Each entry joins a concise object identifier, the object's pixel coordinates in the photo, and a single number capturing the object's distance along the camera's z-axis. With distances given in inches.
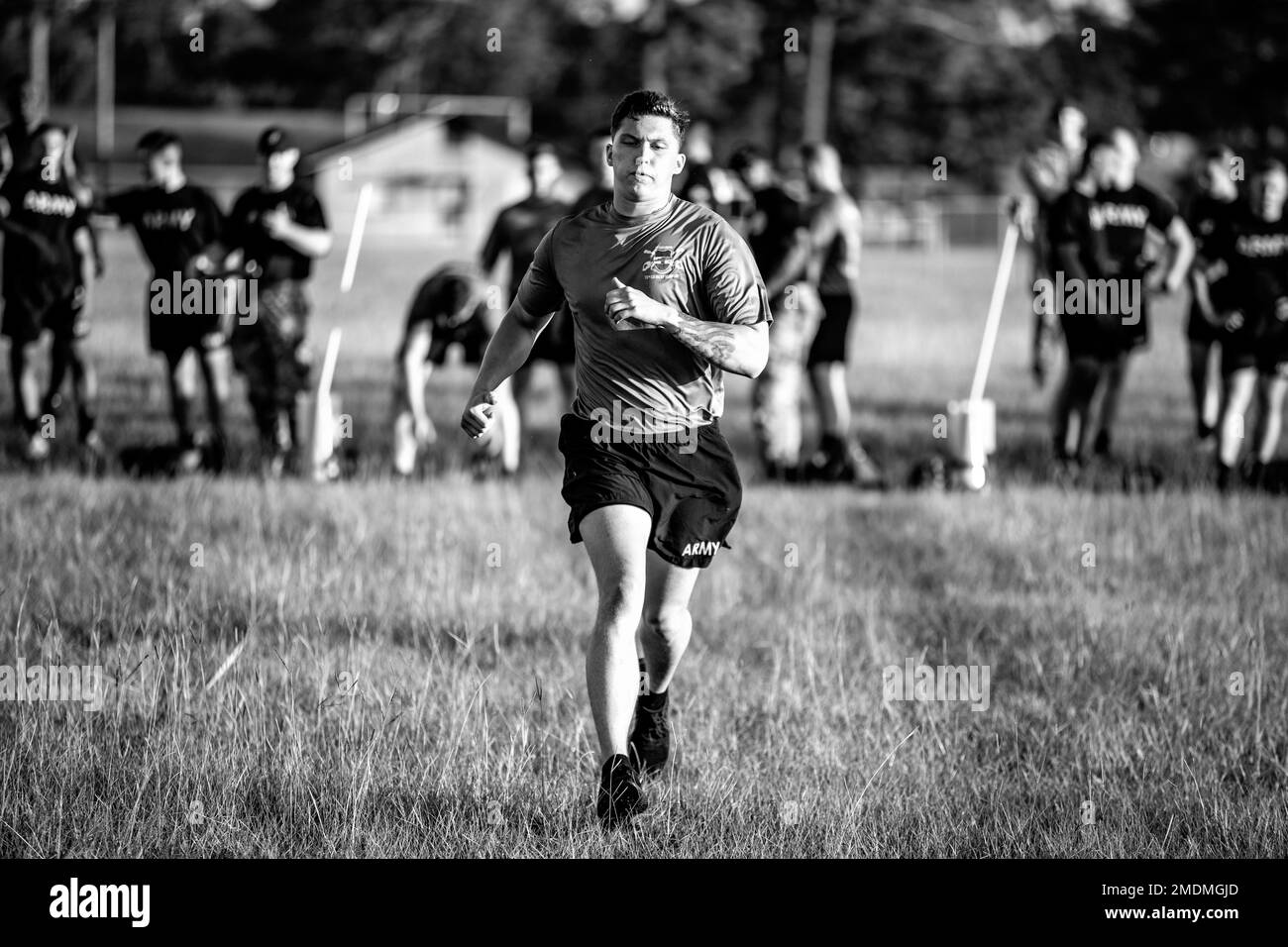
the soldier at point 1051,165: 488.4
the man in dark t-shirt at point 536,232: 453.7
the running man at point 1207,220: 454.9
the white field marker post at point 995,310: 468.8
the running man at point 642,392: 198.7
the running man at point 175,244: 450.3
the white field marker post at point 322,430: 427.5
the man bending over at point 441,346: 446.0
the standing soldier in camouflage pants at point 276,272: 444.1
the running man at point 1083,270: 448.5
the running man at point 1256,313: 433.7
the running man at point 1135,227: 449.7
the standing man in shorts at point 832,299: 463.8
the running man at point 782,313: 442.0
